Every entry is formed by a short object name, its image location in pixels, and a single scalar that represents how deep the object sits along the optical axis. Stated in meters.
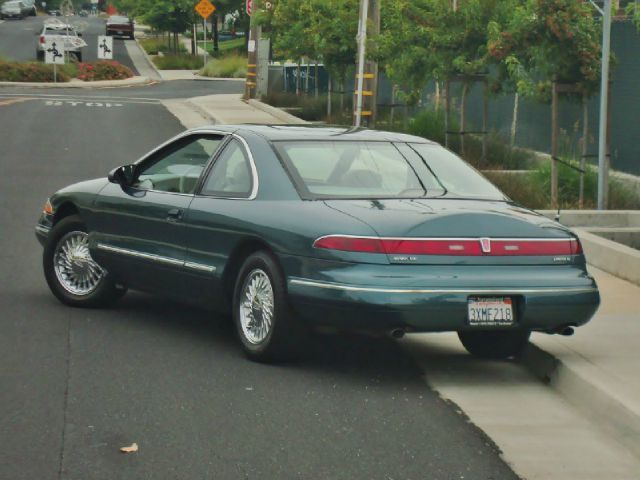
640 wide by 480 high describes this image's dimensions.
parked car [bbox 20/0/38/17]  116.89
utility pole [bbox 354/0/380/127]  25.52
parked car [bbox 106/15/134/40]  92.88
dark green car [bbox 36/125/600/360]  8.12
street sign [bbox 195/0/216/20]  61.36
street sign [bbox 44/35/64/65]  50.34
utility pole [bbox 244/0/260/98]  42.62
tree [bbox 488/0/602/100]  16.69
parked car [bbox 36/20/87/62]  62.15
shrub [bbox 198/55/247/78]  64.88
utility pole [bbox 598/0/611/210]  15.05
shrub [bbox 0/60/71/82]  54.22
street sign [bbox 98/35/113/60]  56.22
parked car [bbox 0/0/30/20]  110.25
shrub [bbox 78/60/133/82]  57.44
